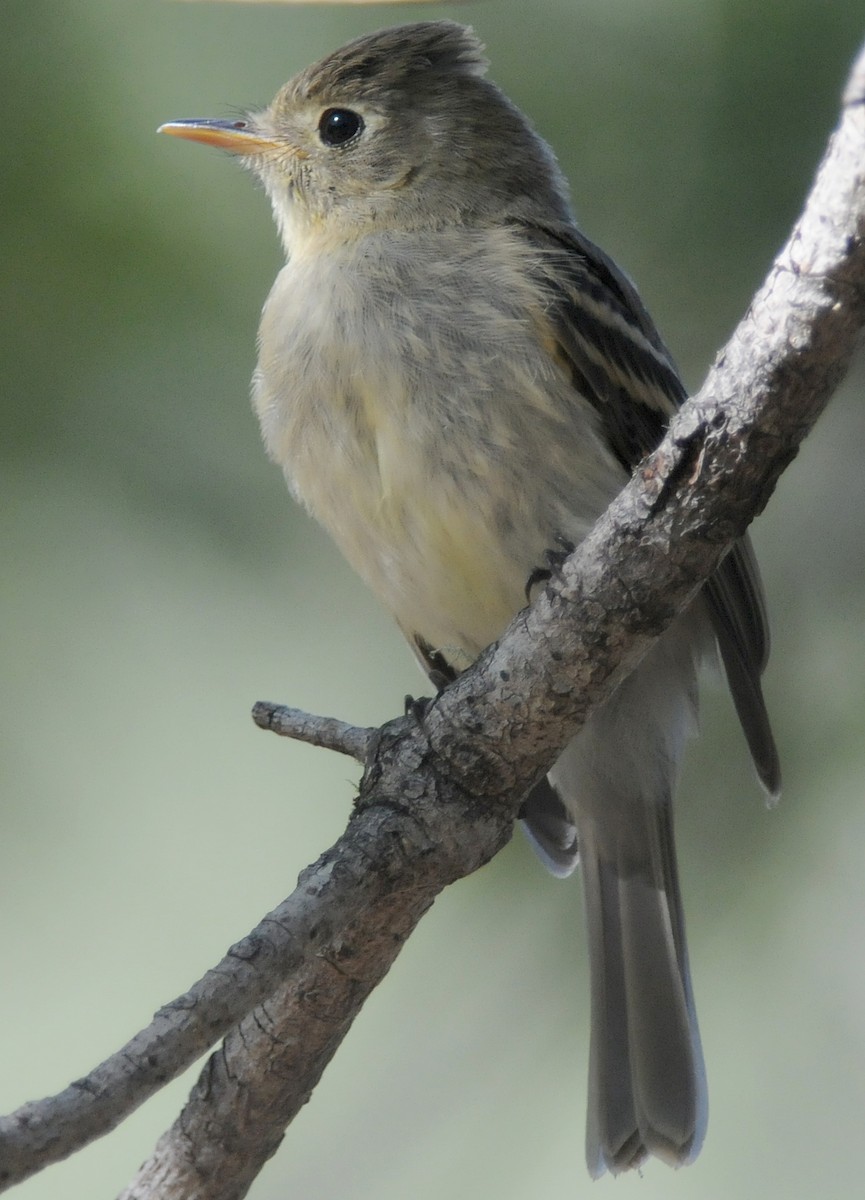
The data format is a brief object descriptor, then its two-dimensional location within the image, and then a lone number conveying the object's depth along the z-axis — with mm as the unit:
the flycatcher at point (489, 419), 2455
